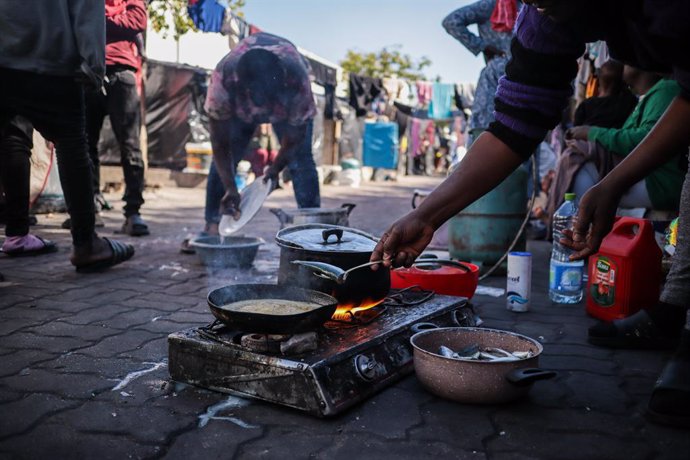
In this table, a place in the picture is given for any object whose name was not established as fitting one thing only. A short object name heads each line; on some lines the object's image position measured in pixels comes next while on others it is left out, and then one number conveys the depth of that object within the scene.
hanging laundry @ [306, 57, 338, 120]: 14.39
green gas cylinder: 4.58
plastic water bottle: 3.71
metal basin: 4.27
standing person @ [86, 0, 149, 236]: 5.12
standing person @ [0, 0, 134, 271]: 3.56
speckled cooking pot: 2.01
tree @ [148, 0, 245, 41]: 12.48
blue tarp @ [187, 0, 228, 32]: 9.80
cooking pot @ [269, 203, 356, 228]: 4.36
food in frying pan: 2.16
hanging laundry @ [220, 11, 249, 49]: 10.30
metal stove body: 1.95
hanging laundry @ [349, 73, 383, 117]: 17.73
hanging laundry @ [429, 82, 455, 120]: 21.31
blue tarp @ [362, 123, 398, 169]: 19.66
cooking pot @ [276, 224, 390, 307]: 2.40
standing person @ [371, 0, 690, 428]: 1.81
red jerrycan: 3.16
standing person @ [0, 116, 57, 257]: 4.30
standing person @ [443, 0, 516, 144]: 5.69
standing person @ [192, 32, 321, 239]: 4.46
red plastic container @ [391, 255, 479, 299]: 3.25
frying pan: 1.99
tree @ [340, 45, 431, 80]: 36.50
